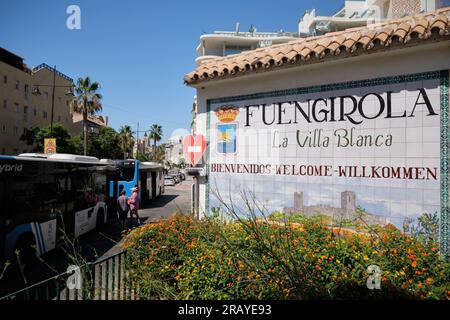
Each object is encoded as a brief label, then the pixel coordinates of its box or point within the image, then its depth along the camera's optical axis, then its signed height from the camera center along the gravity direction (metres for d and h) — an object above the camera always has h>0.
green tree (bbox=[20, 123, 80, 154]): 32.94 +3.42
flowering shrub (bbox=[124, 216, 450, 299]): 3.00 -1.39
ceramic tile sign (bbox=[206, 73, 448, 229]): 4.52 +0.36
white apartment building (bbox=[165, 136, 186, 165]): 113.76 +7.40
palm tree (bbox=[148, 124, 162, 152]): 70.44 +8.83
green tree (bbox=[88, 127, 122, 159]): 39.88 +3.27
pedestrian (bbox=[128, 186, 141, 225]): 11.94 -1.69
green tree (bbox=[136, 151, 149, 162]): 57.80 +1.82
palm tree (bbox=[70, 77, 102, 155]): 29.61 +7.59
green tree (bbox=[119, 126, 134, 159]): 49.94 +5.33
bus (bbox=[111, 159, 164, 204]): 17.66 -0.92
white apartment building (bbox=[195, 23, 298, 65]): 44.41 +22.05
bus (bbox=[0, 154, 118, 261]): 6.53 -1.13
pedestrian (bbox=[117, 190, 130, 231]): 11.56 -1.92
